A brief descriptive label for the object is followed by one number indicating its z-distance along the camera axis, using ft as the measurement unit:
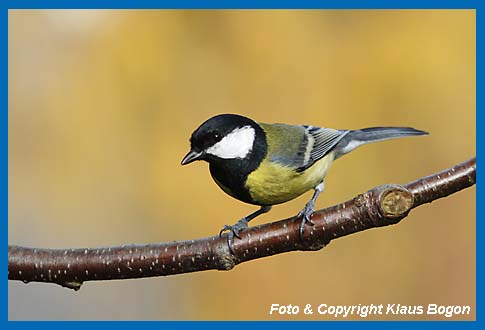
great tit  18.29
